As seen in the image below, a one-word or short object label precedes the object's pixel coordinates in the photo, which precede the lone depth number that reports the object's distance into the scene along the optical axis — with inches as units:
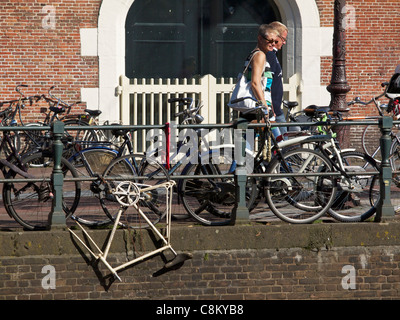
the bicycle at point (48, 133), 642.7
